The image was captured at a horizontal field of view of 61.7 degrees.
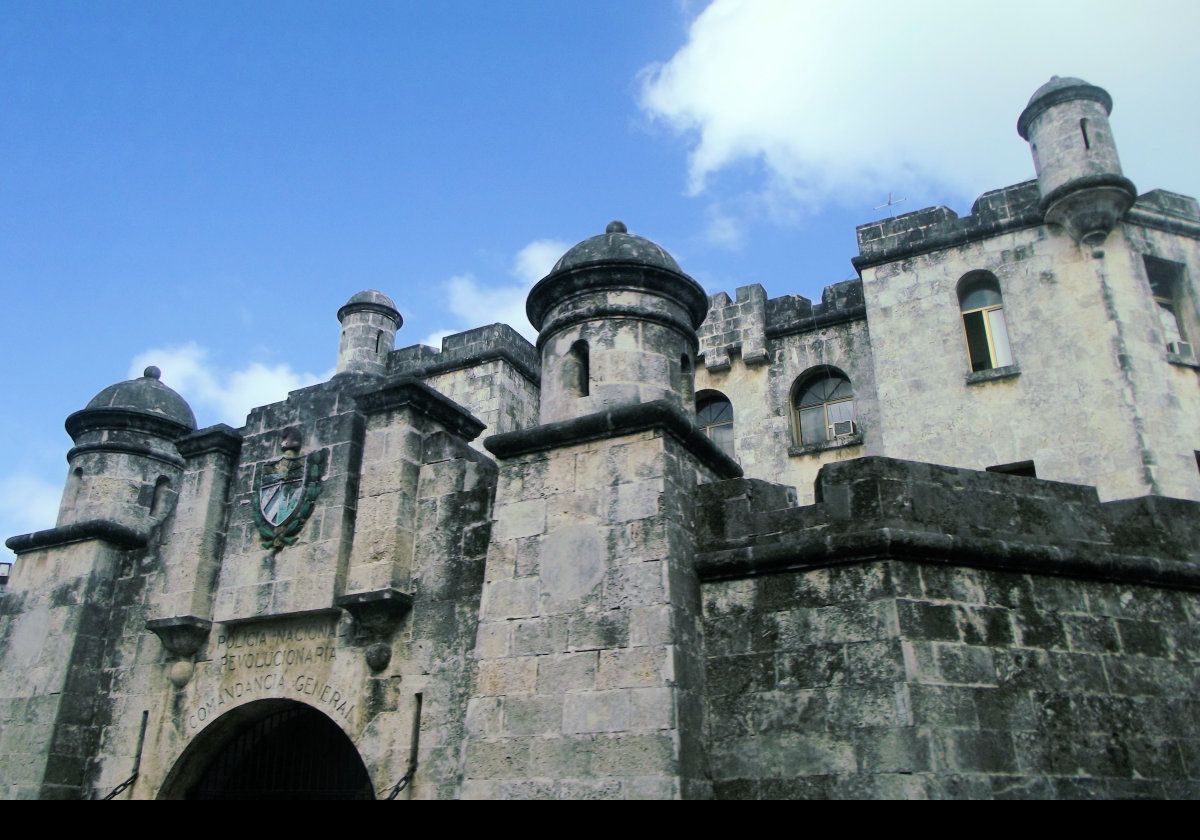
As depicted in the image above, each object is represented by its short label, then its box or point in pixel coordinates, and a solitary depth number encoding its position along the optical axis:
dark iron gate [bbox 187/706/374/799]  8.64
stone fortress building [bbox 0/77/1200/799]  6.21
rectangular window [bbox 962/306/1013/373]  15.47
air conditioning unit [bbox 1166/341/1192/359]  14.92
